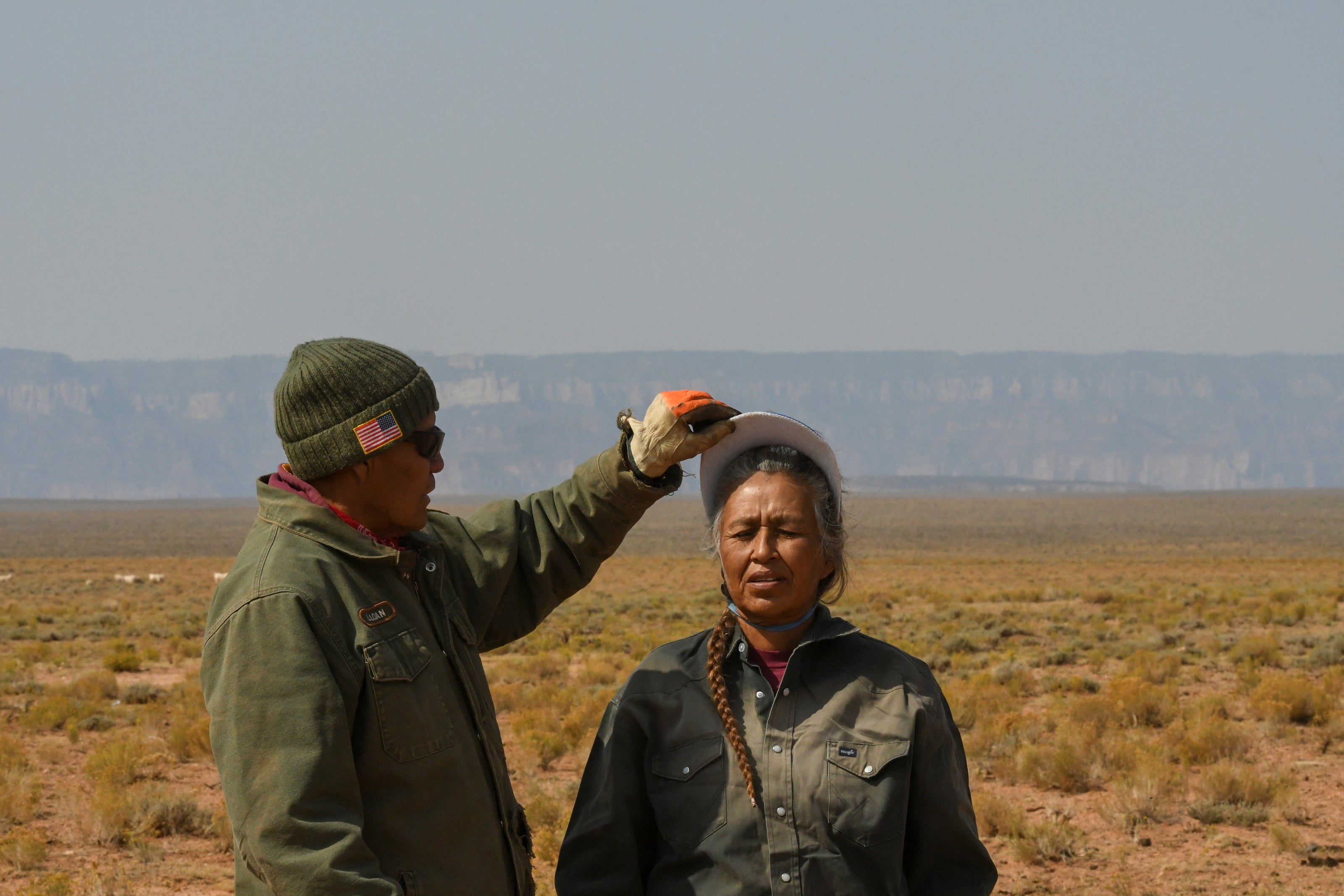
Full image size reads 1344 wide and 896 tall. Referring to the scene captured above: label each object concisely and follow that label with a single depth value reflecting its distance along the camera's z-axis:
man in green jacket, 4.49
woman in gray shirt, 5.05
